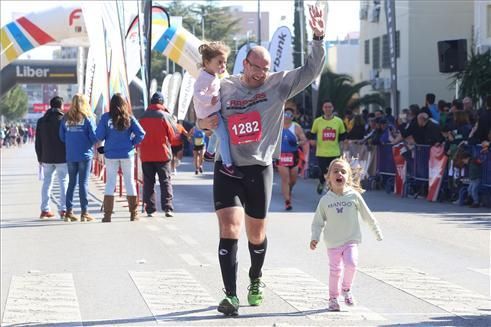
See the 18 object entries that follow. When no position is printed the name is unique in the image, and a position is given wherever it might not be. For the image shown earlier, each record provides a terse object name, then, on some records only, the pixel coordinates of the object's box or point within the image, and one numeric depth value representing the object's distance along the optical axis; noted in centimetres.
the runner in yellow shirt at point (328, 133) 1941
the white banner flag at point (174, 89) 4334
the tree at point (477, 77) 2469
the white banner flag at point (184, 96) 3938
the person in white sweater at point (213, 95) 771
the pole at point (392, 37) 2764
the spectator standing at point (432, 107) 2125
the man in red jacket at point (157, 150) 1625
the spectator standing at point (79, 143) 1580
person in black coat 1634
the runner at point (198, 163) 2971
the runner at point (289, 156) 1728
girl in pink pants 796
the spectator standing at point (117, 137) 1524
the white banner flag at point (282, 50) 3070
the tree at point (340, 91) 4309
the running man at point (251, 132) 774
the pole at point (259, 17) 5578
